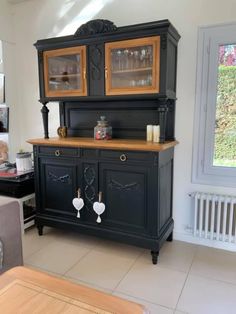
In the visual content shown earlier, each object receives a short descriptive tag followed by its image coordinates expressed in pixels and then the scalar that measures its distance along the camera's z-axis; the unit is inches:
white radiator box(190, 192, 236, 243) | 96.9
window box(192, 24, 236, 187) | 94.0
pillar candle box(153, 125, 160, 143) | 92.6
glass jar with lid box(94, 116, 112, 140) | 103.3
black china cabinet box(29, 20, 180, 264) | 87.7
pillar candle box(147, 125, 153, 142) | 95.0
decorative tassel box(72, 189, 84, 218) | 99.4
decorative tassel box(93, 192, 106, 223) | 95.8
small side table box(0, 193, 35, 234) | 114.5
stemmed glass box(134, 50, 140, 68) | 91.4
